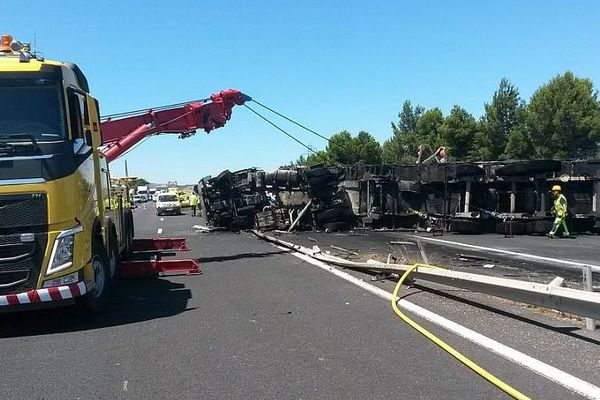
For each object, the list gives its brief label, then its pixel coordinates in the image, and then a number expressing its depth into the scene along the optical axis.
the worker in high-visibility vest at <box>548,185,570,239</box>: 18.18
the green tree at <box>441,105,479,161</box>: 59.50
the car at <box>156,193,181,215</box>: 44.59
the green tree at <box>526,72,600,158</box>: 48.19
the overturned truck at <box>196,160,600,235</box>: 19.31
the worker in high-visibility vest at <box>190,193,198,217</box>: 39.11
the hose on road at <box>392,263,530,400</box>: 4.47
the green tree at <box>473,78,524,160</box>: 57.22
